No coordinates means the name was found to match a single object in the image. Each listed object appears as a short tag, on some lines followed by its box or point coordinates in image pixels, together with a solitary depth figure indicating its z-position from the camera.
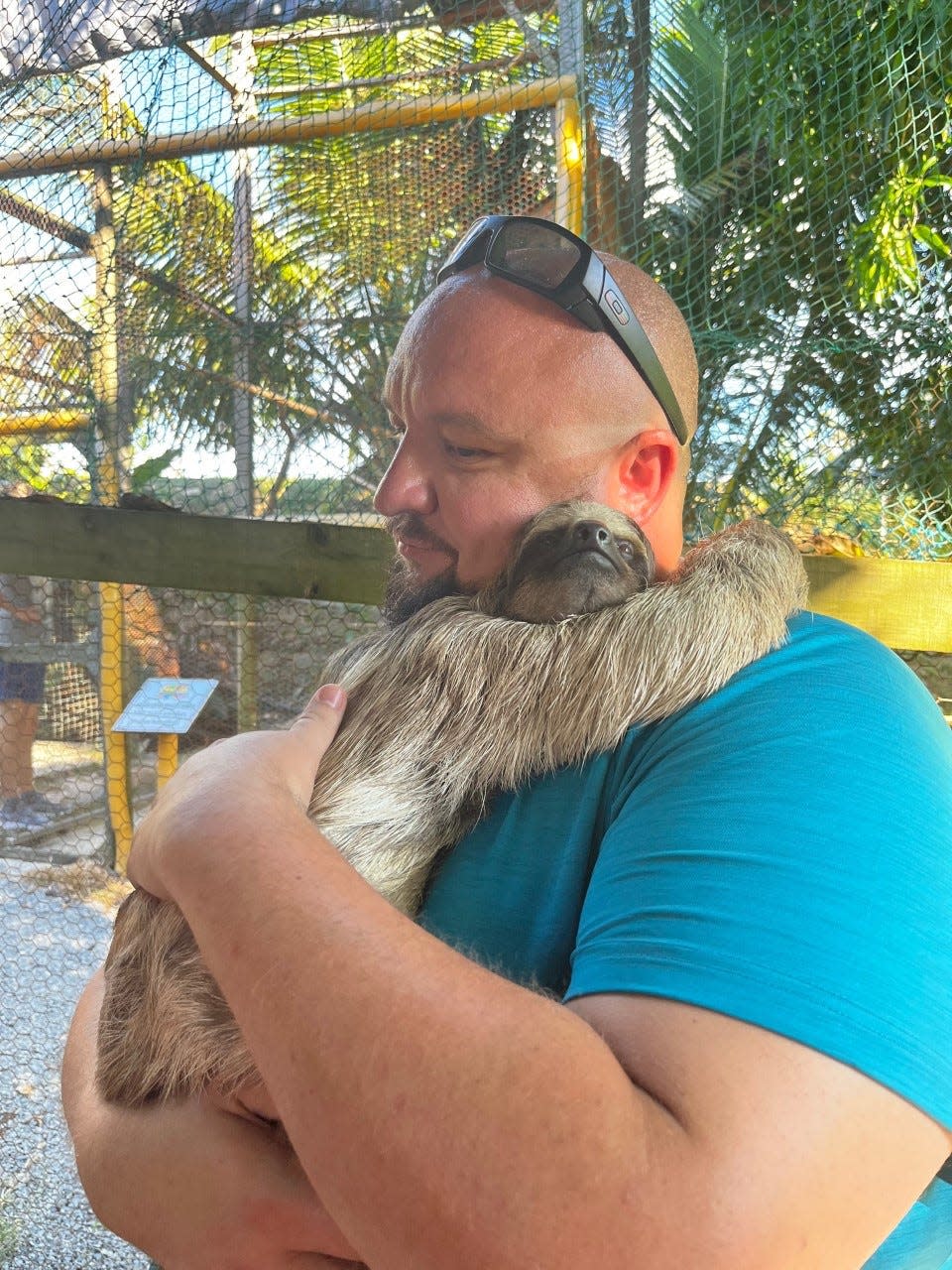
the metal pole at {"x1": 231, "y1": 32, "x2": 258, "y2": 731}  2.67
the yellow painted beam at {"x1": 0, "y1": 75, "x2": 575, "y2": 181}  2.75
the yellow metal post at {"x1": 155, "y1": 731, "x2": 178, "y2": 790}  2.30
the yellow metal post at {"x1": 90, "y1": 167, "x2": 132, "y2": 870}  2.65
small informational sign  1.98
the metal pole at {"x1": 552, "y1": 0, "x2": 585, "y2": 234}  2.63
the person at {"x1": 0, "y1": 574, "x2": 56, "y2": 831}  2.70
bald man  0.62
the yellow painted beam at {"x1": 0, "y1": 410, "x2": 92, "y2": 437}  2.70
